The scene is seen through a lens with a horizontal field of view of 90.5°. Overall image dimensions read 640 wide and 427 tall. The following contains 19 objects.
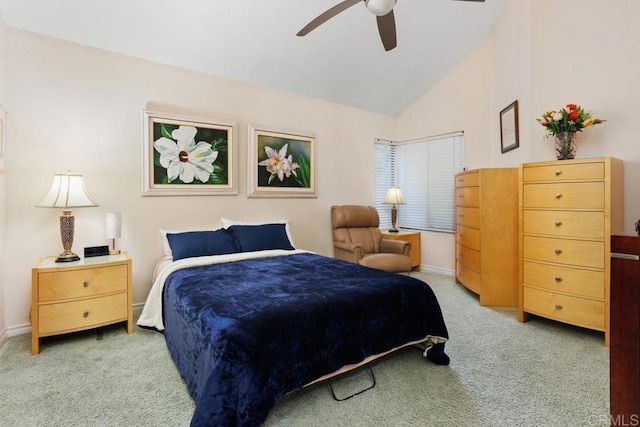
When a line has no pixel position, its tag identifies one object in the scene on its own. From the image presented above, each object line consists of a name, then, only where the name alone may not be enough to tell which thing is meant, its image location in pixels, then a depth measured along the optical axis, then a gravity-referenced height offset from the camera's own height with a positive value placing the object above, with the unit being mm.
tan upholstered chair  4051 -410
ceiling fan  2062 +1391
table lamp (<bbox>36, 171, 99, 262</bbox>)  2578 +99
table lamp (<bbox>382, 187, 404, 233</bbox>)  5020 +180
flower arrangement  2691 +786
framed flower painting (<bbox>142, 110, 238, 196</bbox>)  3256 +616
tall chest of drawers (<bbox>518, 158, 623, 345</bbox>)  2521 -216
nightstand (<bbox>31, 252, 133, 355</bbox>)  2396 -667
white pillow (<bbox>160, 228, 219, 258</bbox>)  3219 -321
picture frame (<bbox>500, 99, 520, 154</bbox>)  3667 +1002
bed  1473 -648
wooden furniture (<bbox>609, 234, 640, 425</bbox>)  949 -369
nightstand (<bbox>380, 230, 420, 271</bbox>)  4809 -420
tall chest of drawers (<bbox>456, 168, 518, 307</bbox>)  3400 -280
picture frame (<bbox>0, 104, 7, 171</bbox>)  2512 +635
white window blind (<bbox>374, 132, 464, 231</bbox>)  4734 +560
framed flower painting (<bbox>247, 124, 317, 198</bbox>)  3951 +643
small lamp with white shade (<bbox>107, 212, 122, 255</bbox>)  2885 -118
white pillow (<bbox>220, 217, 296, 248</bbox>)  3662 -133
